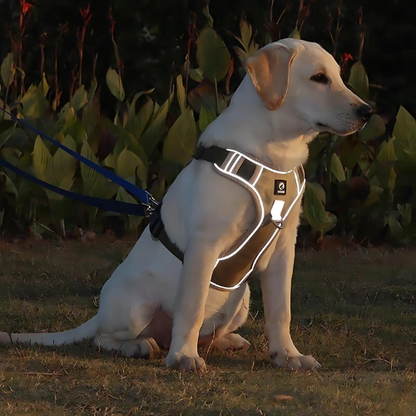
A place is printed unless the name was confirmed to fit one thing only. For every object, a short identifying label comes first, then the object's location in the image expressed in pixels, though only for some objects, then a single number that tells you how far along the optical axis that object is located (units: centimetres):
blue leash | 803
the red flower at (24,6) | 1337
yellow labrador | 650
